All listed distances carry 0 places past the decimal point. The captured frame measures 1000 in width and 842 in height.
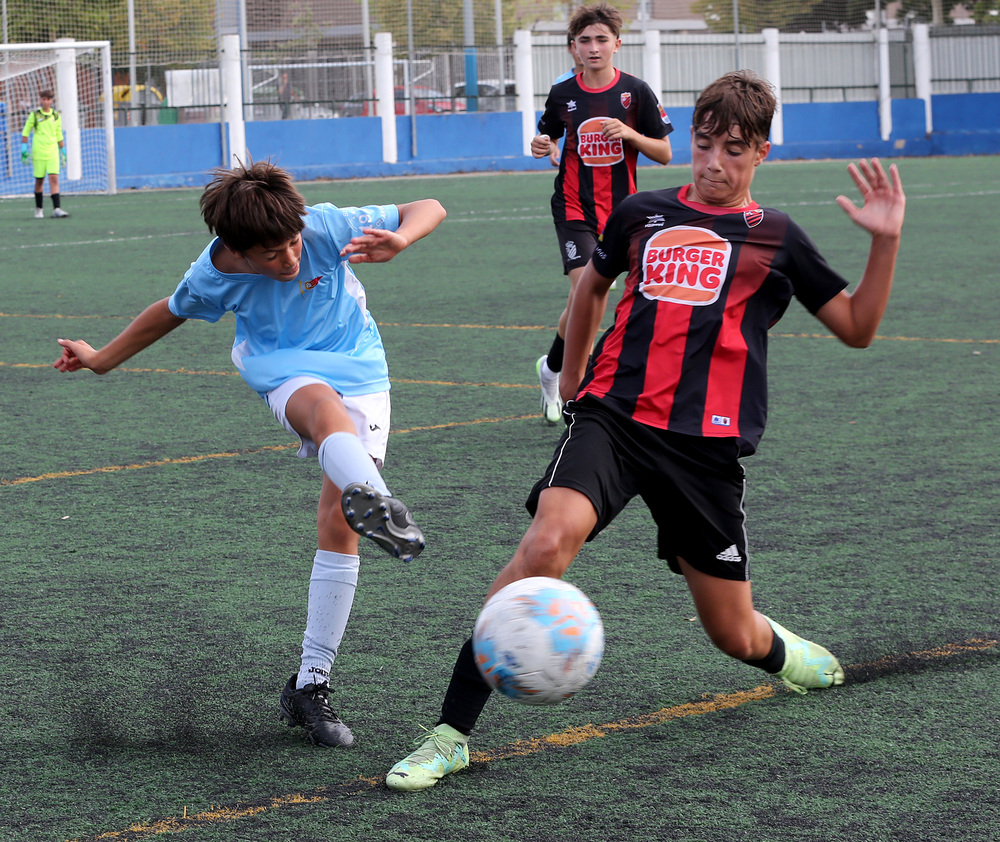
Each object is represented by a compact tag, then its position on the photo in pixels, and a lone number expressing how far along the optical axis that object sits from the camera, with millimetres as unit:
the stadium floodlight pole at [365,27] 37406
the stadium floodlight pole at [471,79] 35969
